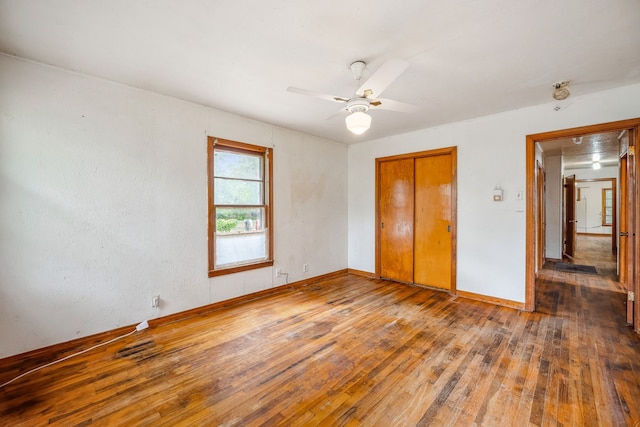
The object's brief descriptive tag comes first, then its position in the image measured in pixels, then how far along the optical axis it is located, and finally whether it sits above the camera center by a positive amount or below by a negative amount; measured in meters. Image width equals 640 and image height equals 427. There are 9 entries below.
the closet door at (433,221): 4.28 -0.15
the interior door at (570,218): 6.85 -0.15
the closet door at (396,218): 4.71 -0.10
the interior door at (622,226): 4.15 -0.20
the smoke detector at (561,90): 2.81 +1.29
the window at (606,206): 10.15 +0.20
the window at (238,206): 3.61 +0.09
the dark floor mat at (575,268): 5.41 -1.16
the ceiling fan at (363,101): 2.10 +0.96
